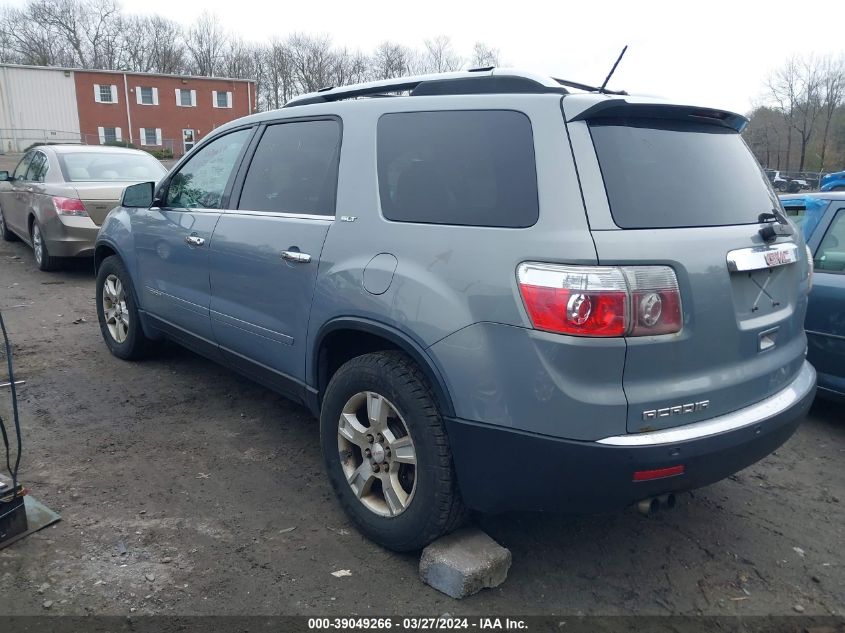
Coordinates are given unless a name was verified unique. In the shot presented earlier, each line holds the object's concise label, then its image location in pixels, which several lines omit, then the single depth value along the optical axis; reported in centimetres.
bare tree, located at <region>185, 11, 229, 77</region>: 7819
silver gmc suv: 228
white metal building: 4506
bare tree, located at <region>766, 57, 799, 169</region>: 5006
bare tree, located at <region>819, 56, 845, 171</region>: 4910
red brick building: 4950
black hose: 296
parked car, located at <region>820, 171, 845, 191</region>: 649
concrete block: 265
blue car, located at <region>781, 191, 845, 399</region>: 426
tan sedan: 814
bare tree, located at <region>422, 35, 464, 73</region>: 6669
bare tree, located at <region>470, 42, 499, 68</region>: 4731
